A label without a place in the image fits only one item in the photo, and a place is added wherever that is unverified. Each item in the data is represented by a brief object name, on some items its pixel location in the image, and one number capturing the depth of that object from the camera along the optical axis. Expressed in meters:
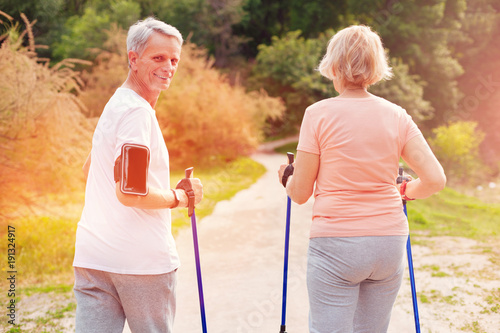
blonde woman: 1.84
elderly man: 1.78
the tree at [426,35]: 26.94
